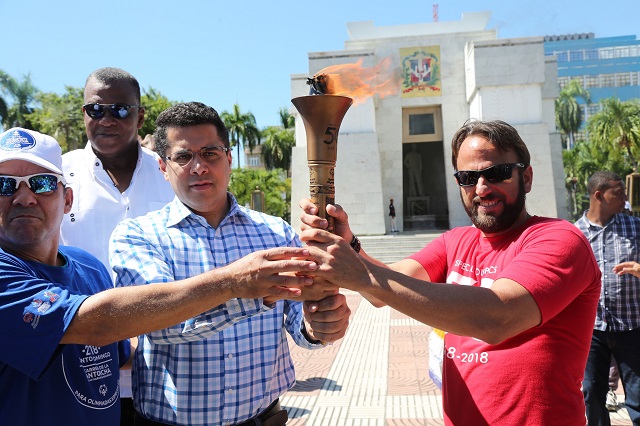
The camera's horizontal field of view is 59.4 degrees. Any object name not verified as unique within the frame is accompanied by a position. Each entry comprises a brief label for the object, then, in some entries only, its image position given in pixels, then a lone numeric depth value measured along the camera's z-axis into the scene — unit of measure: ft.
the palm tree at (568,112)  182.50
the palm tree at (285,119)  153.32
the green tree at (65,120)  89.15
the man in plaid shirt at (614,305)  14.10
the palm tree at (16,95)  120.98
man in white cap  5.75
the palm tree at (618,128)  91.25
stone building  74.74
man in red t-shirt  6.25
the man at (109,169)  9.97
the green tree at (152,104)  86.99
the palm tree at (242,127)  138.21
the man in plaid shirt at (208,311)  7.02
